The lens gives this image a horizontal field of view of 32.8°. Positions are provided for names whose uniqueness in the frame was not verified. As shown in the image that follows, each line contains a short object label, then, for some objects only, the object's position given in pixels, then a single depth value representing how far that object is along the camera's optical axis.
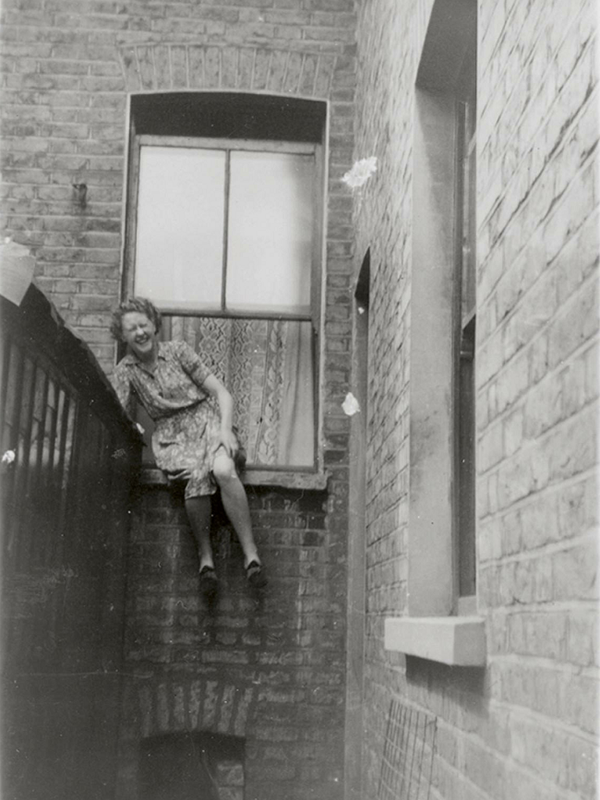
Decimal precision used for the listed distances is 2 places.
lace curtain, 5.55
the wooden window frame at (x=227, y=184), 5.71
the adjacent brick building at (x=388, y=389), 1.81
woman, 5.08
